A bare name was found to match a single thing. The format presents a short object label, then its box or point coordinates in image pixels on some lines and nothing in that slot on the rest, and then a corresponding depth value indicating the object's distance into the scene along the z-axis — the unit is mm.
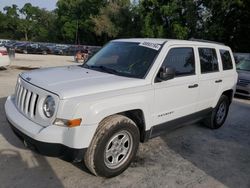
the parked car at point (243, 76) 6840
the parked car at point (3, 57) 8533
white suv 2259
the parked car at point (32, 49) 24739
